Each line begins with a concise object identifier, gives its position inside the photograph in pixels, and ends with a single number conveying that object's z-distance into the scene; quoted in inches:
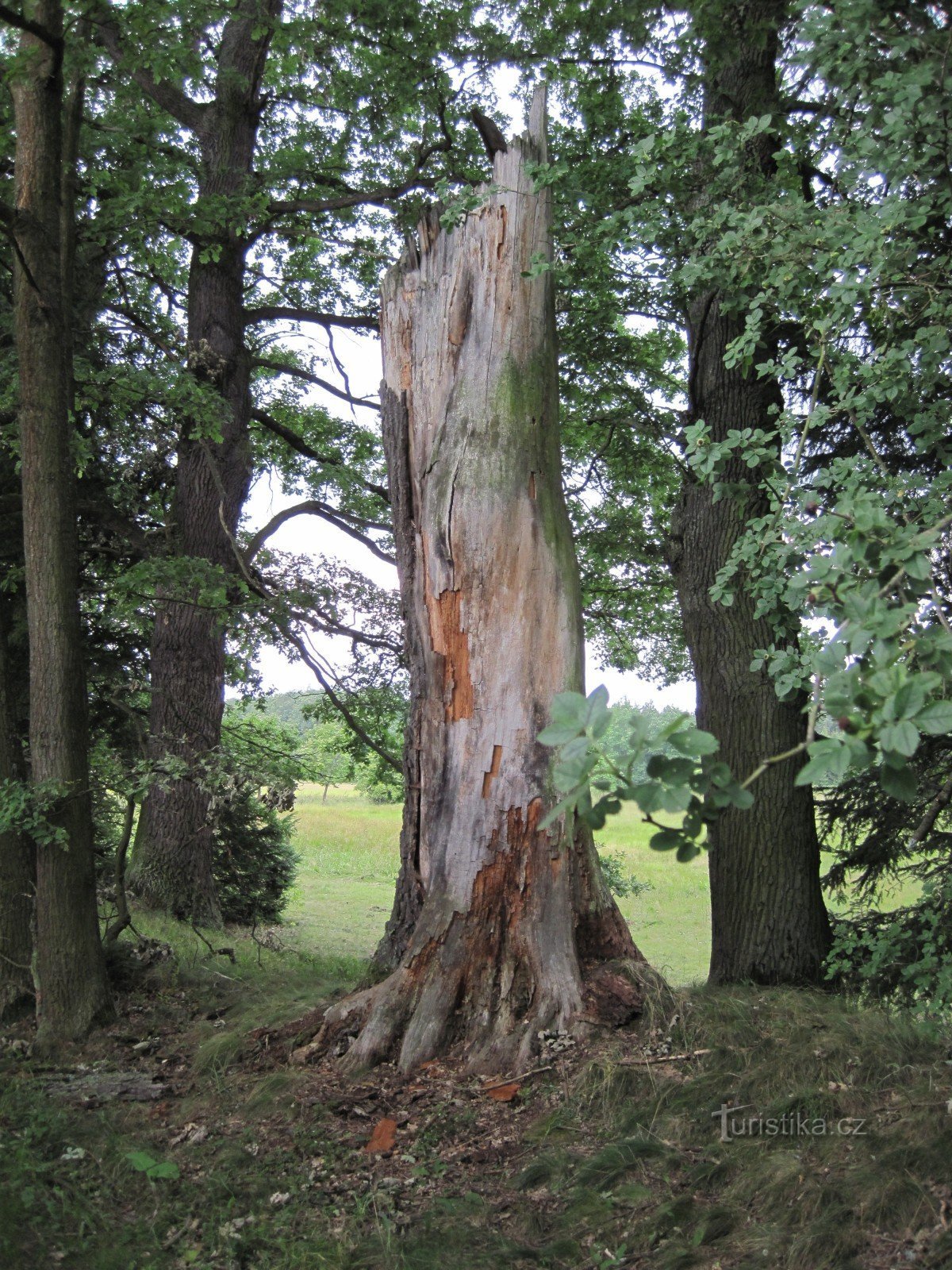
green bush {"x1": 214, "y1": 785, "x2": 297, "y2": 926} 475.8
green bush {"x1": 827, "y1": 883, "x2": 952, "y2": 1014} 183.9
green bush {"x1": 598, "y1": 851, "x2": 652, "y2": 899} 328.2
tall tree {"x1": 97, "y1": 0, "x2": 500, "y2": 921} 359.9
